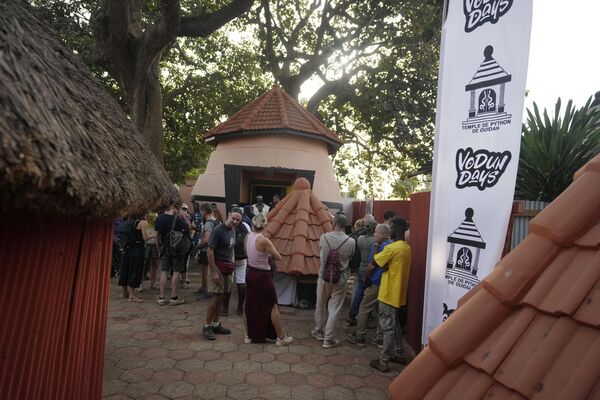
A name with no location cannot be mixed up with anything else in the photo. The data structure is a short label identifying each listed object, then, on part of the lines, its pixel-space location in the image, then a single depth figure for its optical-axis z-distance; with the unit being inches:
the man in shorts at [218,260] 216.7
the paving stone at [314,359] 197.0
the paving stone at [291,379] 172.6
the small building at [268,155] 461.7
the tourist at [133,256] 282.0
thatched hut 63.2
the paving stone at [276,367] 183.7
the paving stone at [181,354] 194.2
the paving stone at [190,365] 181.8
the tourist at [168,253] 285.7
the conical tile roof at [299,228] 280.1
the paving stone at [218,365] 182.9
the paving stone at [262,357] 195.8
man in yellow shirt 187.9
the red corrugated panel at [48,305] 81.1
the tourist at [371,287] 215.6
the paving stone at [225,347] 206.6
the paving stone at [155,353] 194.9
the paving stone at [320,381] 173.0
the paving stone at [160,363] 181.5
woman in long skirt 206.2
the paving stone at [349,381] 174.0
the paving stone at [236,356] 195.4
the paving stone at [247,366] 183.3
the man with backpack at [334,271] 216.1
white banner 121.0
